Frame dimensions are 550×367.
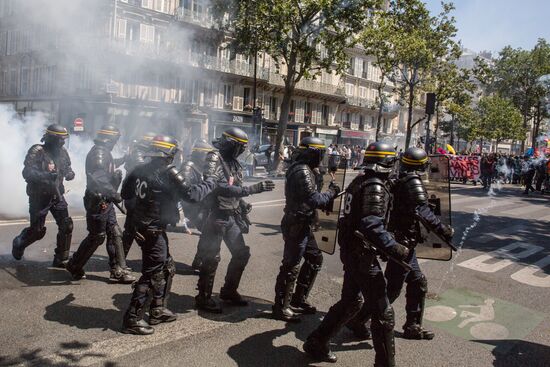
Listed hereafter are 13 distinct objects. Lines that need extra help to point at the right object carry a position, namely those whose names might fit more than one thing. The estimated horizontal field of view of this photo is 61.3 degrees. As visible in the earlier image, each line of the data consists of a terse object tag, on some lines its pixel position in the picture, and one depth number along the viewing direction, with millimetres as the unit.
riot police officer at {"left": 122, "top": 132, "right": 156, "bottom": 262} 5504
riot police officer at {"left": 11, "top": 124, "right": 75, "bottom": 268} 5215
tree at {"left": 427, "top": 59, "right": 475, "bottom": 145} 27953
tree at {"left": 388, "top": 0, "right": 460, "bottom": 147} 25688
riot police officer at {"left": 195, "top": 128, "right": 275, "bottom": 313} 4289
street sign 14134
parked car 24000
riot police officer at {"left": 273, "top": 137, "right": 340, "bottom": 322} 4109
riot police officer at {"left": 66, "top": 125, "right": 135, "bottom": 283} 4927
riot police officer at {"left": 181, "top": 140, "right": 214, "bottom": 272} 5590
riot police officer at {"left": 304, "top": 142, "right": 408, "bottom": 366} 3154
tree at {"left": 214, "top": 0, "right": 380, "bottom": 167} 19609
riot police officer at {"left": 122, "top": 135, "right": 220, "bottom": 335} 3809
